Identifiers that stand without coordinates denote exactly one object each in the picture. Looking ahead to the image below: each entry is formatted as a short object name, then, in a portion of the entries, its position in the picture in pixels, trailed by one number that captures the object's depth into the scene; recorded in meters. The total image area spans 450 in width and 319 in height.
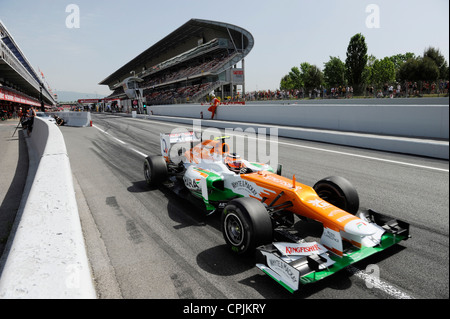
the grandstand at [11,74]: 29.32
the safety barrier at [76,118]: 22.56
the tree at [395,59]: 70.84
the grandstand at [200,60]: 47.94
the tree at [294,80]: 85.94
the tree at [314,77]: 57.47
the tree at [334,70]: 56.28
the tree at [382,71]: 51.50
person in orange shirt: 22.06
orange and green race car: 2.82
